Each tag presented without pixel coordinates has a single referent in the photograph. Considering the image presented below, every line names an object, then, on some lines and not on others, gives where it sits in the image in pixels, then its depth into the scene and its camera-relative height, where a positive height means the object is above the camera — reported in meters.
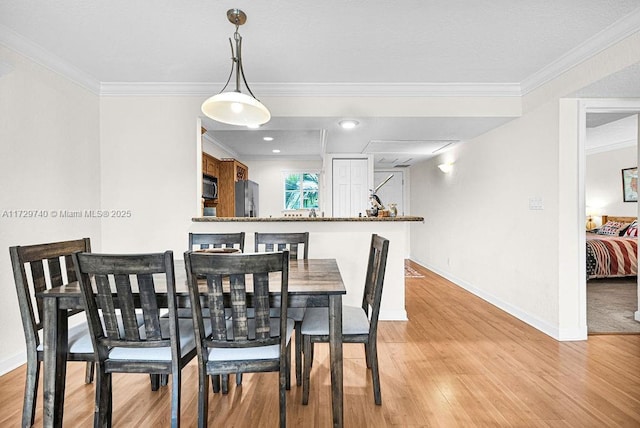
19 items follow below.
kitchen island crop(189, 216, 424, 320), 3.27 -0.32
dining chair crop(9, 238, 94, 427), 1.61 -0.59
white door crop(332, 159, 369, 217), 5.75 +0.46
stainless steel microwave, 4.39 +0.35
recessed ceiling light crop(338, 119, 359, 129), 3.54 +0.98
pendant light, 2.03 +0.66
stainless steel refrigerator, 5.44 +0.21
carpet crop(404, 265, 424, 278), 5.45 -1.09
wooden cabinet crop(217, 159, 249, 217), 5.33 +0.40
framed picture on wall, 5.73 +0.47
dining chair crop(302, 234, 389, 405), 1.84 -0.68
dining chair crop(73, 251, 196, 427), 1.39 -0.50
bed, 4.88 -0.73
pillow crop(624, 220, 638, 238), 5.25 -0.34
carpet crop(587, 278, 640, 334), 3.11 -1.11
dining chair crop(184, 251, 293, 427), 1.37 -0.48
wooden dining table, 1.54 -0.57
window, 7.25 +0.47
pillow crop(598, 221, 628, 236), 5.59 -0.31
